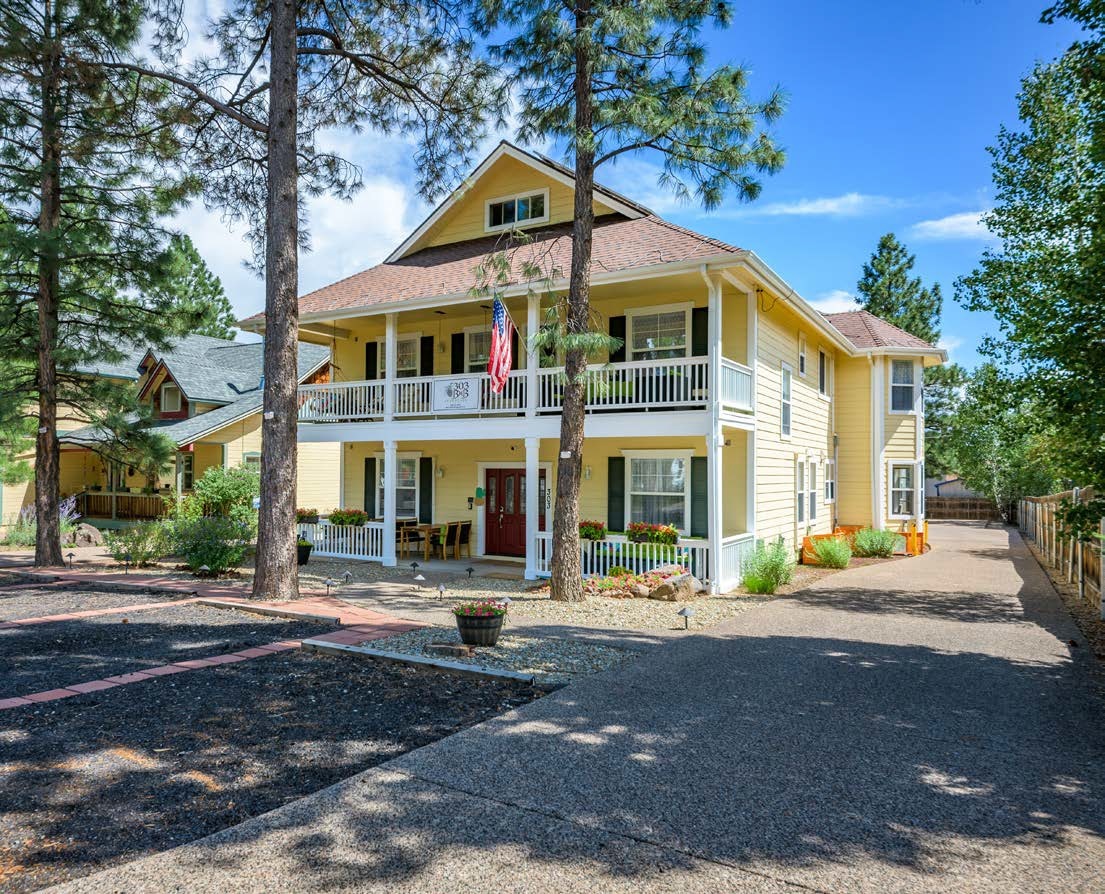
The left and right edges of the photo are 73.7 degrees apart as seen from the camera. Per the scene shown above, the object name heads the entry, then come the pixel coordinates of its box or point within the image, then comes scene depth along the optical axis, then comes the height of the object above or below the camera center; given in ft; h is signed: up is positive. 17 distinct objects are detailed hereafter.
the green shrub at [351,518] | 56.80 -2.56
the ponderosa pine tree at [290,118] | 37.78 +22.81
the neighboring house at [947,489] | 168.86 +0.36
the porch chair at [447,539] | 54.54 -3.97
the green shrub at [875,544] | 64.08 -4.72
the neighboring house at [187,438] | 77.15 +4.60
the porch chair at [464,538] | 56.13 -4.05
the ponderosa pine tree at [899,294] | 141.79 +38.05
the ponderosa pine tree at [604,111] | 35.91 +18.78
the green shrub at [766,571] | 42.45 -4.84
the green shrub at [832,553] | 55.98 -4.90
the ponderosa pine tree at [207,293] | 157.48 +42.46
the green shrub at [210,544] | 43.83 -3.66
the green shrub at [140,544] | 50.01 -4.24
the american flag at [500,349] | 42.06 +7.93
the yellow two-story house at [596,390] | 43.32 +6.50
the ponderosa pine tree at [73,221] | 45.62 +17.75
